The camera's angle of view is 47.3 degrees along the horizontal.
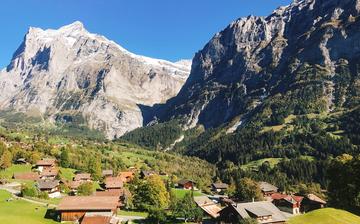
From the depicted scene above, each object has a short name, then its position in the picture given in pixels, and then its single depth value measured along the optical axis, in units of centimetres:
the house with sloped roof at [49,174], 14775
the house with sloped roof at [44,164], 16375
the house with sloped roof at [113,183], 14162
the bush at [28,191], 11298
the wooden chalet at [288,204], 13088
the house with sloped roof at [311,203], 13950
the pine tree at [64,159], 18412
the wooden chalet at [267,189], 17300
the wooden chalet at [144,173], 18700
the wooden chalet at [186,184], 19350
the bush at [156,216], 9869
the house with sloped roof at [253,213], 9150
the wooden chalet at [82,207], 9088
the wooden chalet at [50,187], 12612
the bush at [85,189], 12338
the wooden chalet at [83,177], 15348
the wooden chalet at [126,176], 17131
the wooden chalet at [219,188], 19534
